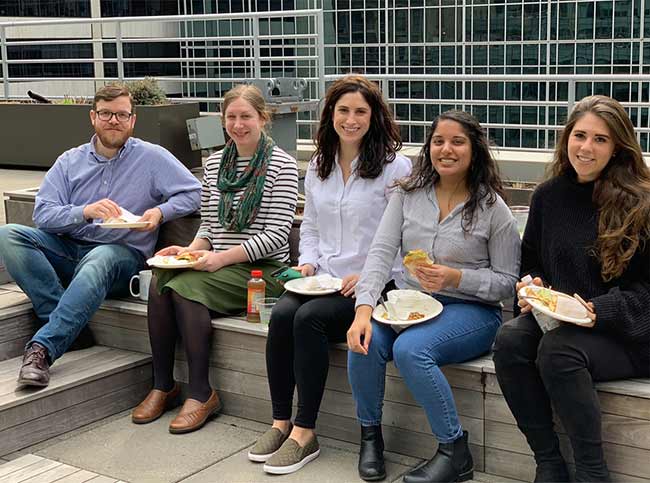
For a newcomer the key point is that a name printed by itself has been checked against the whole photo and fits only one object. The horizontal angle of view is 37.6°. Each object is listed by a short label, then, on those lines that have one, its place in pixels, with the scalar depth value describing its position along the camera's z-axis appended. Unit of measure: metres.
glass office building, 17.69
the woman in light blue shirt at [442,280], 3.08
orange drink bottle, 3.84
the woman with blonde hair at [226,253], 3.80
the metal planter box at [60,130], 8.12
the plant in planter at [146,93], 8.26
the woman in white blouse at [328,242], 3.35
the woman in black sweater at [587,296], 2.83
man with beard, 4.15
